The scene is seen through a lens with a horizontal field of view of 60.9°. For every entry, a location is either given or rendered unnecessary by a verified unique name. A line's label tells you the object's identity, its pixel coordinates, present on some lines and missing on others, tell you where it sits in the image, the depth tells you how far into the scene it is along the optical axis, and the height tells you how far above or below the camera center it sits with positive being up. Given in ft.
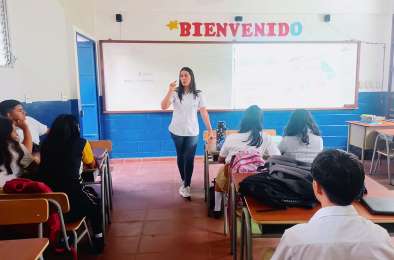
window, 8.38 +1.22
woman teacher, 11.32 -1.04
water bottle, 10.33 -1.50
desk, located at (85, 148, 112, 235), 8.62 -2.53
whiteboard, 16.61 +0.64
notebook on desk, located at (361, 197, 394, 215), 4.89 -1.83
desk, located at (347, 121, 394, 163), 14.66 -2.14
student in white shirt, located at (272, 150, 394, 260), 3.13 -1.37
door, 16.05 -0.06
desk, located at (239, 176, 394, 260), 4.79 -1.91
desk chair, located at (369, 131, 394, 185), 13.46 -2.70
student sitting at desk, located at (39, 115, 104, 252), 7.12 -1.68
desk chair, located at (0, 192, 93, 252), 5.98 -1.97
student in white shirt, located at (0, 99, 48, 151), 7.86 -0.63
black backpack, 5.17 -1.63
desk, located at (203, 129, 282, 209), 9.64 -2.06
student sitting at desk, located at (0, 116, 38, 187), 6.98 -1.41
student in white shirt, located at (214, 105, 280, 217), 8.45 -1.39
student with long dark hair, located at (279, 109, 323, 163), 8.34 -1.34
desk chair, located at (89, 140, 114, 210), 10.56 -1.83
